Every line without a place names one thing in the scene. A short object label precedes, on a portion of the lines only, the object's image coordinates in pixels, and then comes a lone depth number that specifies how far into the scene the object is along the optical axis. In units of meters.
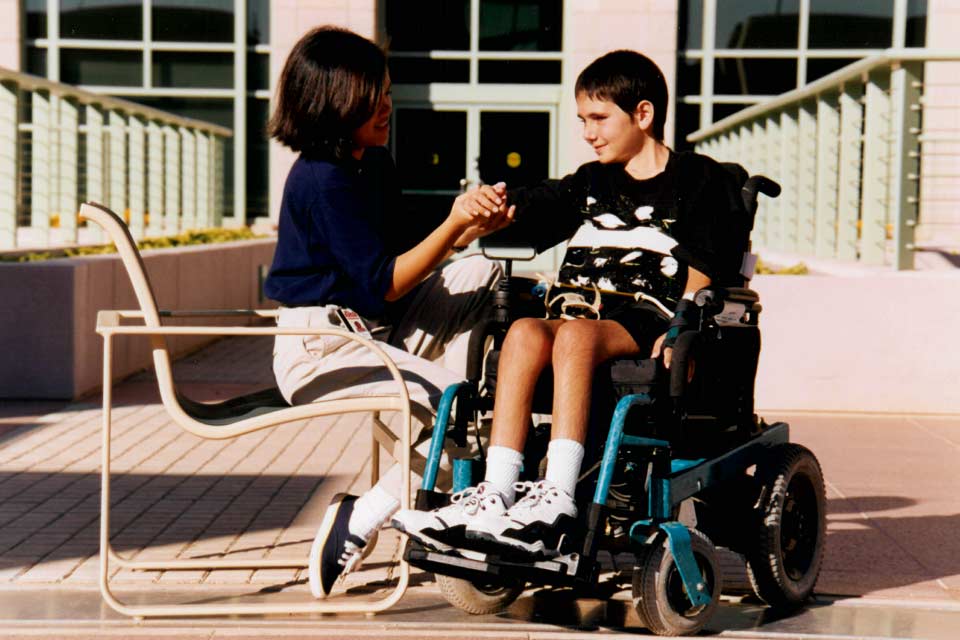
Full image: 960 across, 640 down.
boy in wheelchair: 7.07
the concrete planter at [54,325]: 15.78
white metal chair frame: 7.53
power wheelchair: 7.07
